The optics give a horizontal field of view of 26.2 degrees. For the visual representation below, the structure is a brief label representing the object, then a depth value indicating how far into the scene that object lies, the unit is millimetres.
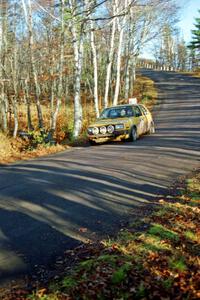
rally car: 18016
